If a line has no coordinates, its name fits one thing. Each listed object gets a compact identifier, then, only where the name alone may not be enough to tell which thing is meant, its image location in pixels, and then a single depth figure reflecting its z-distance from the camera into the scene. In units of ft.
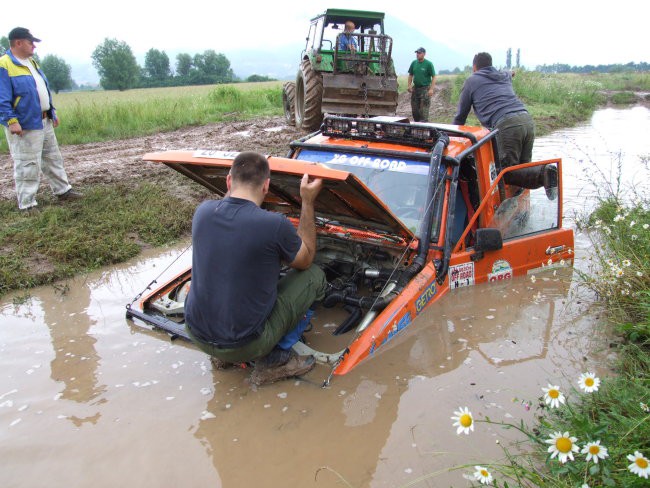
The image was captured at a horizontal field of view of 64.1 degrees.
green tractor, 35.06
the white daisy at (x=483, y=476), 6.40
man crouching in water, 9.51
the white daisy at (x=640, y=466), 5.74
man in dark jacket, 18.43
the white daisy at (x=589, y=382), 7.09
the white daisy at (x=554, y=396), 7.03
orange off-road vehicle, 11.55
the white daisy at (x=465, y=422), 6.83
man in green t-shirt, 37.27
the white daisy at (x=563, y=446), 6.27
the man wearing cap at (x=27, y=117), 19.60
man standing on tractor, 35.99
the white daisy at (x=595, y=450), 6.15
